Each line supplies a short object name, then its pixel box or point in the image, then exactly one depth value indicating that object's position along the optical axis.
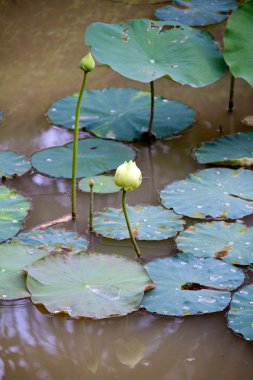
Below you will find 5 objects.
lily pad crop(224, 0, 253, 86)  6.24
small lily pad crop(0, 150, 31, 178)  6.02
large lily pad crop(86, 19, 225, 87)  6.16
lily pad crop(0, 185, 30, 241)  5.23
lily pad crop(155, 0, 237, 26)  8.80
